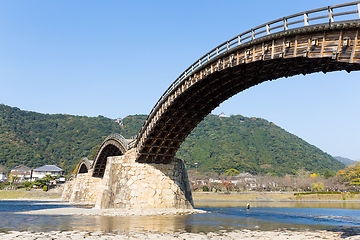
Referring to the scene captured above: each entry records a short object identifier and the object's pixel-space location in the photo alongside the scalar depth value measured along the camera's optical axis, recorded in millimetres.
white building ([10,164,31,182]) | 147050
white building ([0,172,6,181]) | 145838
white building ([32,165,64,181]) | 153875
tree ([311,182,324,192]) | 109000
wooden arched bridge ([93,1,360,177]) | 15828
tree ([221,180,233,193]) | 113938
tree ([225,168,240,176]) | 158338
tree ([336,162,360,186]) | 95612
